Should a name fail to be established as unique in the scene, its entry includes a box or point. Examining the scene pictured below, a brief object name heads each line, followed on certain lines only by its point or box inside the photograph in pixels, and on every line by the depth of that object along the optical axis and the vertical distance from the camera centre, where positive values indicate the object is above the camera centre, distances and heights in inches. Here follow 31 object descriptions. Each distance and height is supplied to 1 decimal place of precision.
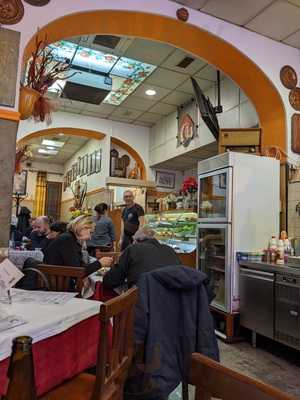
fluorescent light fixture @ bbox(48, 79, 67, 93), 227.1 +92.3
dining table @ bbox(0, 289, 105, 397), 56.2 -20.7
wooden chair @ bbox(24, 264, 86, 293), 103.5 -18.0
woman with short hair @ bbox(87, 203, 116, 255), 223.6 -10.0
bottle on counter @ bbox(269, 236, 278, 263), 153.8 -11.2
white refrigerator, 159.6 +3.7
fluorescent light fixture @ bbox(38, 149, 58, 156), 477.5 +91.0
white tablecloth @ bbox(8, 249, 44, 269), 157.8 -18.7
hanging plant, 131.5 +51.6
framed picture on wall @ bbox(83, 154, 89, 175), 395.2 +62.4
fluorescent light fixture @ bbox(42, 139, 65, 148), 426.6 +92.8
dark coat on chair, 83.7 -26.8
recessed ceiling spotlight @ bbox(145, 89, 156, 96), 262.1 +97.7
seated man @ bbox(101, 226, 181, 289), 107.0 -13.0
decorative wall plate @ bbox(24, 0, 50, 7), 137.5 +85.2
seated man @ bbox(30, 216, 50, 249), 199.8 -8.7
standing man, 204.1 +0.8
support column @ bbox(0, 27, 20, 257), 123.5 +33.1
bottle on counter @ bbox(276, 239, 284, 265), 151.1 -12.8
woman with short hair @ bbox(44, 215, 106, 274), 123.9 -10.4
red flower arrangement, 234.2 +23.9
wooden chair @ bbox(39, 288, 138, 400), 53.3 -24.1
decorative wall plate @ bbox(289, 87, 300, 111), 186.4 +68.0
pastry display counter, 208.8 -6.5
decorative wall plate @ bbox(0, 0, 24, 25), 130.7 +77.8
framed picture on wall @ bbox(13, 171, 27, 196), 272.2 +23.2
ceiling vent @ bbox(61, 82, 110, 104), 220.5 +82.6
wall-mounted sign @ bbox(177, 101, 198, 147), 268.2 +77.8
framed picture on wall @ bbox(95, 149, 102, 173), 346.2 +59.8
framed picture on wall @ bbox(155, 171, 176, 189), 343.6 +41.1
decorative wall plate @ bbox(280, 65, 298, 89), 187.5 +80.5
